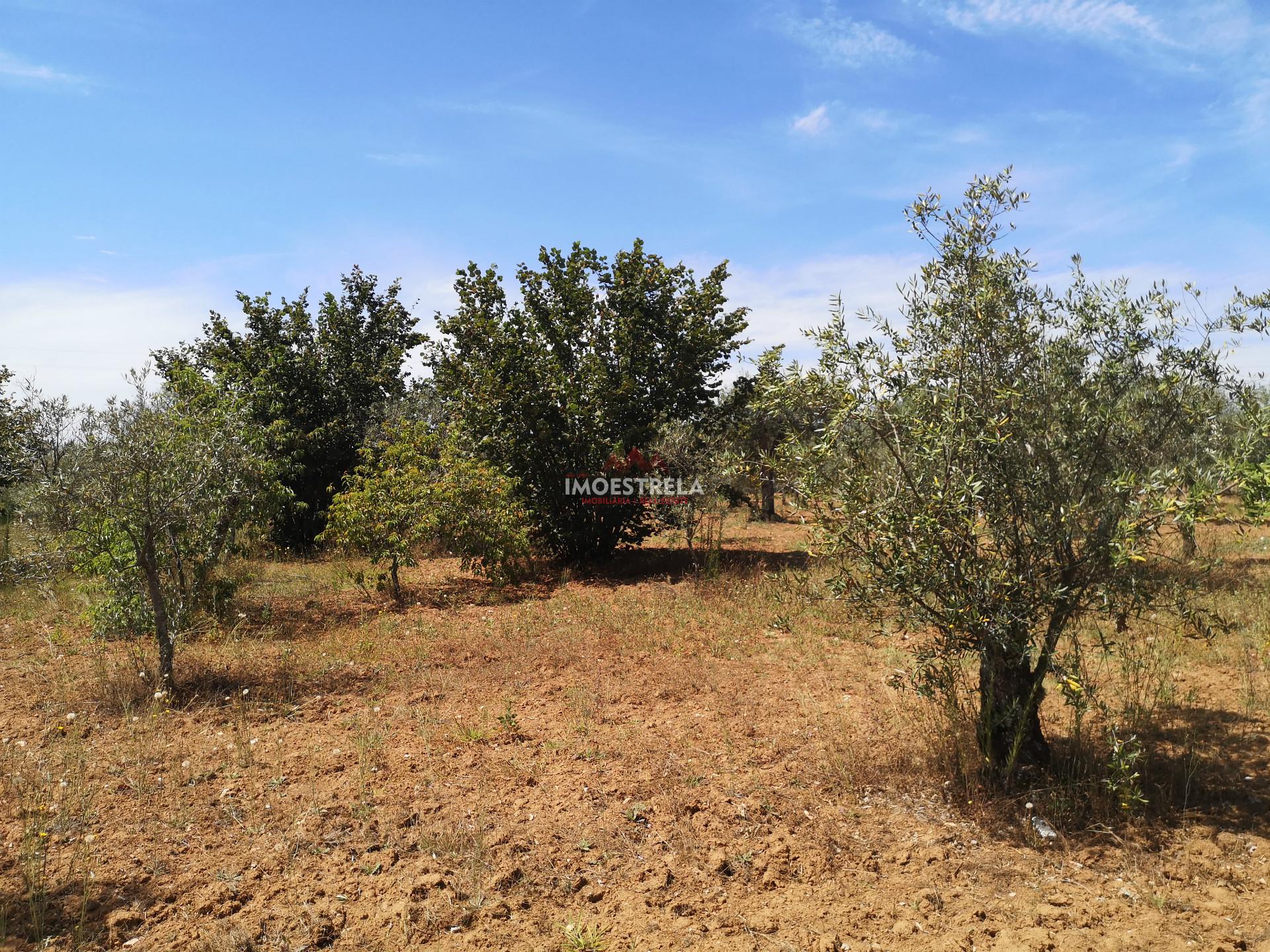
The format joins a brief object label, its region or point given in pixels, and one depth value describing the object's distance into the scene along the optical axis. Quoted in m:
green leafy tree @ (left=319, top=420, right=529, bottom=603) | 10.74
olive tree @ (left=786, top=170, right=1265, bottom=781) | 4.29
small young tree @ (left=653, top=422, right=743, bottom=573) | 12.55
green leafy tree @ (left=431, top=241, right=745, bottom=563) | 12.47
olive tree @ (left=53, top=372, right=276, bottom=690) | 6.52
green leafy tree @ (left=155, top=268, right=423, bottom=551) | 15.84
